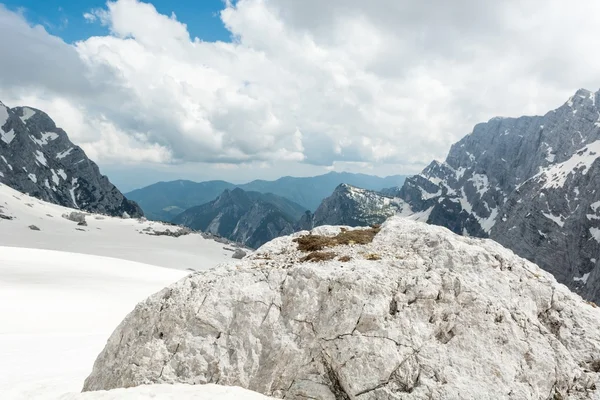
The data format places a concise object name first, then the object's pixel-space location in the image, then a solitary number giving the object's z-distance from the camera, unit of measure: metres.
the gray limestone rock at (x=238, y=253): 107.19
